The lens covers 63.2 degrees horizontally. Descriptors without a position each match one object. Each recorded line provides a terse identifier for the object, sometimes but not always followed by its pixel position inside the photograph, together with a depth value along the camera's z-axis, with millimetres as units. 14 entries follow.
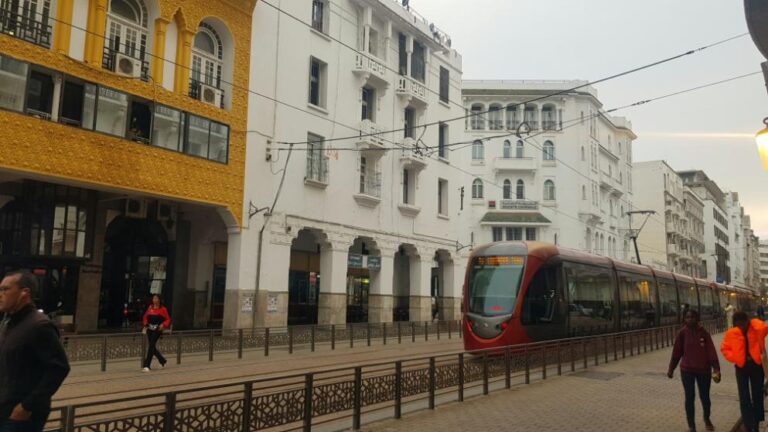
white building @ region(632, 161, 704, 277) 73188
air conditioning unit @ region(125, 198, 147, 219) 23984
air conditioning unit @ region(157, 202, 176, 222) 25328
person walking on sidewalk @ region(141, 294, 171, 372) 14797
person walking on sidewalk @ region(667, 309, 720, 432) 8617
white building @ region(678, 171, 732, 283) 97125
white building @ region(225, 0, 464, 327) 24688
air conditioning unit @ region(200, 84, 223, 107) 22578
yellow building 17656
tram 16641
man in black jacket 4051
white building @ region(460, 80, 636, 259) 53812
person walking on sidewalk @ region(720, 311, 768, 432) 8133
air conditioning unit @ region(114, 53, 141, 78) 19500
